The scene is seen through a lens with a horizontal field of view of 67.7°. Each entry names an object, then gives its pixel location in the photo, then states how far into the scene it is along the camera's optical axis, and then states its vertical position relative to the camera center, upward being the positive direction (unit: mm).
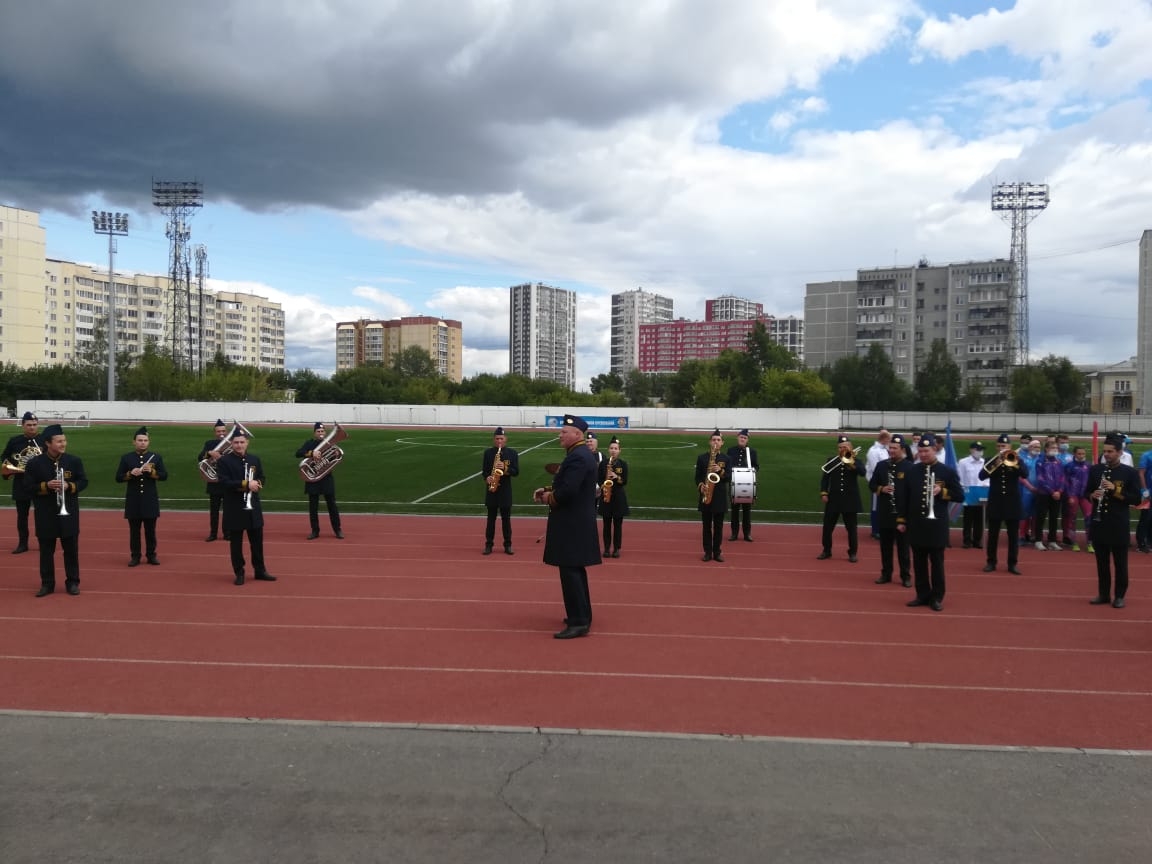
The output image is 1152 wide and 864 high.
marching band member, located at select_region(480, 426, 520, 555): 13172 -1006
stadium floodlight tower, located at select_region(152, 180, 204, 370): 83875 +20666
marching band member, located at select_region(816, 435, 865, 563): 12914 -1048
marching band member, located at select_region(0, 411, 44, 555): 11641 -471
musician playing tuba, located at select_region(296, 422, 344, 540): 14641 -1249
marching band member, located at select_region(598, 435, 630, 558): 13086 -1220
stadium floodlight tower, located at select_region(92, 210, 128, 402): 74375 +16839
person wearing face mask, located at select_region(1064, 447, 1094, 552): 14656 -1134
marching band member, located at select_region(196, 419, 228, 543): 14453 -1291
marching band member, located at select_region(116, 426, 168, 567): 11719 -1002
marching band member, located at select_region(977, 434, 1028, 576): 12219 -1131
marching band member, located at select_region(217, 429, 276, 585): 10492 -978
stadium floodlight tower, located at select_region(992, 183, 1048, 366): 87875 +20633
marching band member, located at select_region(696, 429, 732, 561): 12641 -1078
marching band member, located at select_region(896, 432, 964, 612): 9617 -1054
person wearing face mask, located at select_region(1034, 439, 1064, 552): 14055 -1092
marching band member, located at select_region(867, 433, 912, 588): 11188 -1200
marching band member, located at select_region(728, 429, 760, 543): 14680 -720
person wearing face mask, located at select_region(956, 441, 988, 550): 14273 -1107
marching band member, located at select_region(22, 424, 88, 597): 9797 -989
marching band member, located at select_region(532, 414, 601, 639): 7984 -915
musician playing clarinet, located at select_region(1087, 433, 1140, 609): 9719 -1104
